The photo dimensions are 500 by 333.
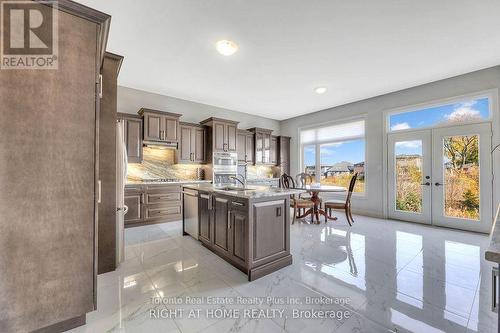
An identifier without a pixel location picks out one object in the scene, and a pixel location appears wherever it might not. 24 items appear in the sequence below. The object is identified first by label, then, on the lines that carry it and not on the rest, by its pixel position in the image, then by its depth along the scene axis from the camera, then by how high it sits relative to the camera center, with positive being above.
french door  3.79 -0.19
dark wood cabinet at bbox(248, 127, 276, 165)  6.46 +0.72
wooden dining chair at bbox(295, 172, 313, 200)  5.54 -0.77
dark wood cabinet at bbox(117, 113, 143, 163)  4.28 +0.68
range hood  4.54 +0.53
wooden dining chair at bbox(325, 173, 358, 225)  4.32 -0.80
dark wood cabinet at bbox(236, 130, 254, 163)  6.09 +0.65
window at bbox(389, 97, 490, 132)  3.85 +1.09
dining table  4.29 -0.83
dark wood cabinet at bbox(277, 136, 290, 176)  7.09 +0.47
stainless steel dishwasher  3.32 -0.76
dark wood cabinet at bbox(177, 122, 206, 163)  5.02 +0.60
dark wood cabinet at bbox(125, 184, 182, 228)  4.19 -0.78
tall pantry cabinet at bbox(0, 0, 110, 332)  1.30 -0.10
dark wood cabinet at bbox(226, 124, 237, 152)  5.46 +0.81
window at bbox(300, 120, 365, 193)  5.52 +0.44
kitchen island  2.21 -0.71
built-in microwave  5.25 +0.01
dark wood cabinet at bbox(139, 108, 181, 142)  4.44 +0.95
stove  4.62 -0.30
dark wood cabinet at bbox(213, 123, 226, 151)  5.22 +0.80
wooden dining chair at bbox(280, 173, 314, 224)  4.43 -0.78
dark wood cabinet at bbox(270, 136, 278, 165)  6.95 +0.56
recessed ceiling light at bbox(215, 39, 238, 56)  2.92 +1.76
